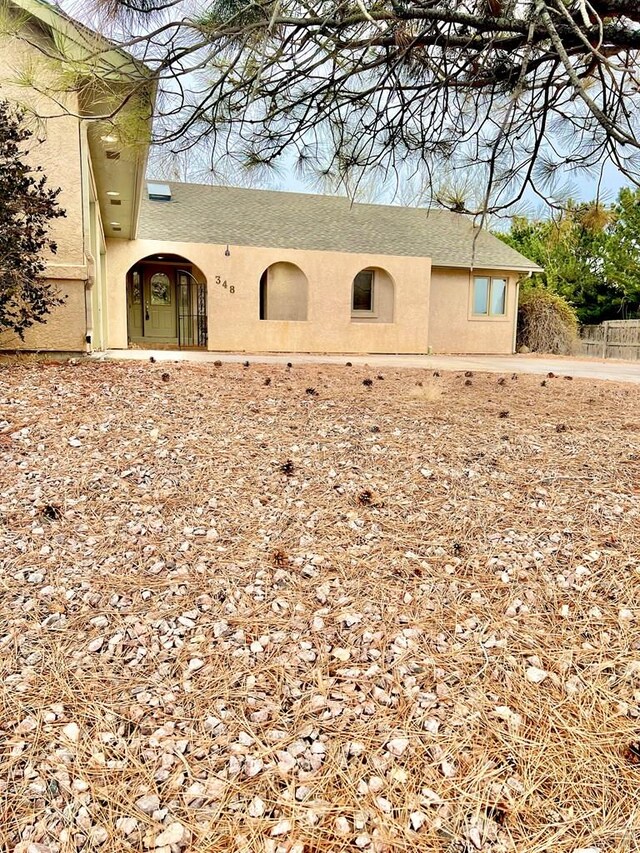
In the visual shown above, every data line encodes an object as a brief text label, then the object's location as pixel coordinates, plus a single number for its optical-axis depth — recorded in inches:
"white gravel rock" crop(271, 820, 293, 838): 59.9
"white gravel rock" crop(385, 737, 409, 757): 69.1
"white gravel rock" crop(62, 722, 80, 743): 69.7
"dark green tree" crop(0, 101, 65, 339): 246.1
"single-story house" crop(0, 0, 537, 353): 576.4
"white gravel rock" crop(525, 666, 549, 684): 79.9
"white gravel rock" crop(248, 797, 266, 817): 61.7
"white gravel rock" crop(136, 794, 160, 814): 61.9
